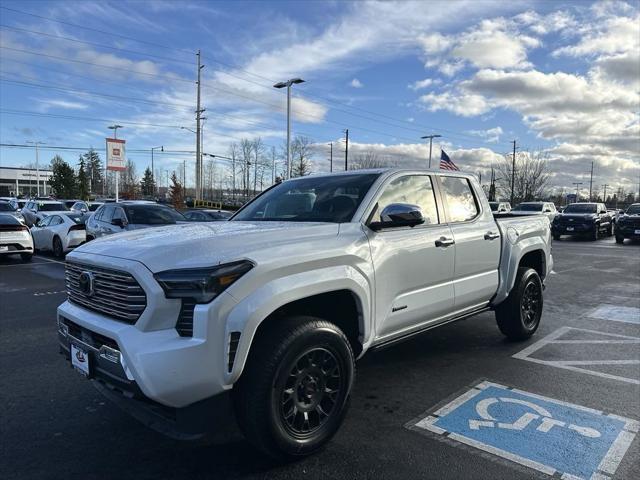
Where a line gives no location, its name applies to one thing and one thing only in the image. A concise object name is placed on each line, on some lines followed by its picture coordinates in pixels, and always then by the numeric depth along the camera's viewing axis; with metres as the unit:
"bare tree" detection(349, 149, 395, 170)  62.56
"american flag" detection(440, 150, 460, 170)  24.57
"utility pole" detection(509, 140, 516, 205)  62.21
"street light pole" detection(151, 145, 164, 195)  109.05
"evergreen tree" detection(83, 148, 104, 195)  105.06
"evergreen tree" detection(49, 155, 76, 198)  80.56
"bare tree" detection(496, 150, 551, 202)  68.62
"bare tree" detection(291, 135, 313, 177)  59.69
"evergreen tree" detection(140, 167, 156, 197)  107.88
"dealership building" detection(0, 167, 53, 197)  117.78
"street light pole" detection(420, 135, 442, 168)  43.49
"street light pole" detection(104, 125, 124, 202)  53.99
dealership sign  24.70
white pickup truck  2.70
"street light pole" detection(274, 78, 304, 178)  30.43
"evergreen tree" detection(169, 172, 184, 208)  52.53
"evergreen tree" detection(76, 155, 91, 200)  84.12
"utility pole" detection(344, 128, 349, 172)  54.38
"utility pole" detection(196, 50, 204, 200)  42.67
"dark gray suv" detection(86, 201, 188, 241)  12.07
